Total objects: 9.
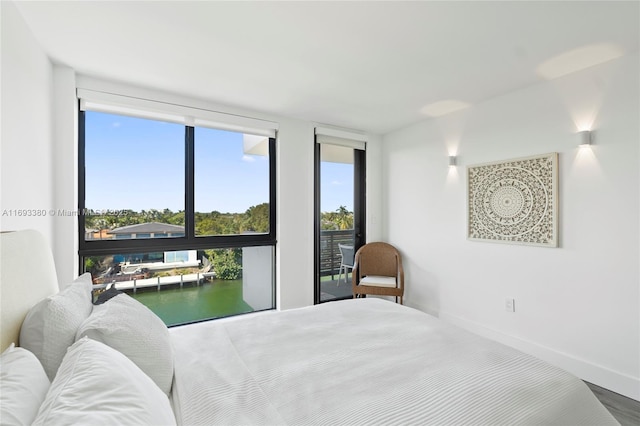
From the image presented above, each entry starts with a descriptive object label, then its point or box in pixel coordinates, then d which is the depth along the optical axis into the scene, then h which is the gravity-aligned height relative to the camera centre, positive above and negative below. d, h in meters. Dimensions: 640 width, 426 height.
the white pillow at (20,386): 0.68 -0.44
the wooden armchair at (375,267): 3.79 -0.73
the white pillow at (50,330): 1.02 -0.41
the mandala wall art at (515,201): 2.69 +0.10
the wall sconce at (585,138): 2.43 +0.59
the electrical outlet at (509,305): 2.94 -0.91
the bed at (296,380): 0.83 -0.70
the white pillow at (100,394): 0.69 -0.45
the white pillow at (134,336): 1.11 -0.48
